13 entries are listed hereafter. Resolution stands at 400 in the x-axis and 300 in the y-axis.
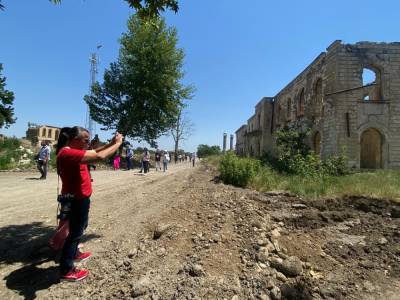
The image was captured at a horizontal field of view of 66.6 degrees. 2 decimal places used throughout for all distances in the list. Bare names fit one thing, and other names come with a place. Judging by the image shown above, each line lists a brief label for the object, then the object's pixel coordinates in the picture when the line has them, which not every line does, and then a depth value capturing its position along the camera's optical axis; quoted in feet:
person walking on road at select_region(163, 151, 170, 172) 70.38
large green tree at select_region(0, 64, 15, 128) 61.52
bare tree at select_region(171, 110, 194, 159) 158.04
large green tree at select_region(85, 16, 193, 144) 83.30
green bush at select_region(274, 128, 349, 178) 44.52
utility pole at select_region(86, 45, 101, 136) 147.43
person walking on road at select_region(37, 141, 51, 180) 42.39
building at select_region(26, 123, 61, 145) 130.27
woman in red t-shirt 11.54
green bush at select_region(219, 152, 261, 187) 37.96
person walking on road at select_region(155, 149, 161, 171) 75.15
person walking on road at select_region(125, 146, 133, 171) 67.56
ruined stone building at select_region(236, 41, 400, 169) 51.57
